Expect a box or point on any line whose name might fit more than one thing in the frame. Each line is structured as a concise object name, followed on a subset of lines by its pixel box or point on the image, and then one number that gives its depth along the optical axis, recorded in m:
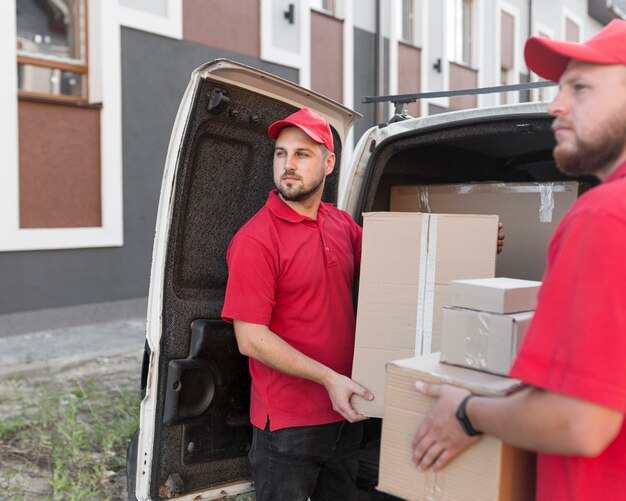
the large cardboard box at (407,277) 1.94
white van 2.10
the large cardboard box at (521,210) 2.68
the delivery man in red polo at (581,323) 1.02
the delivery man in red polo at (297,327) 1.99
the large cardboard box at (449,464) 1.31
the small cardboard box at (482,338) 1.43
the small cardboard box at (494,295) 1.49
